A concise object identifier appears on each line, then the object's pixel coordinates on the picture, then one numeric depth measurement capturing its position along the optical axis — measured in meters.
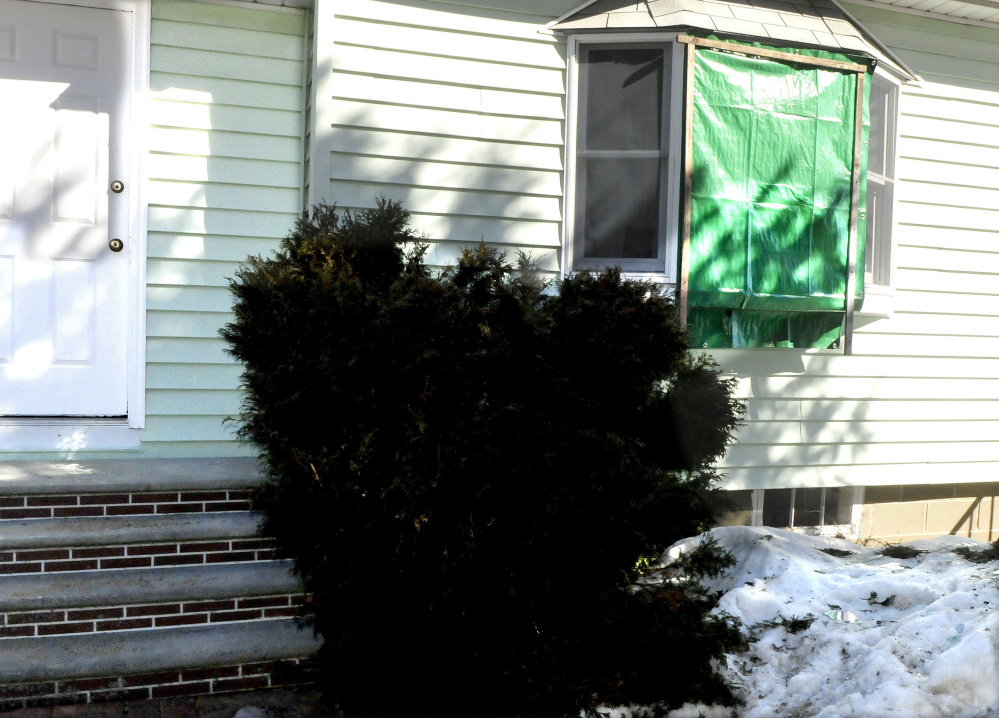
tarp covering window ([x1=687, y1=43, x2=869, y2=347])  5.06
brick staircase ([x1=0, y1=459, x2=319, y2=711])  3.26
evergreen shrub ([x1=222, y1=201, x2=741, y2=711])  2.99
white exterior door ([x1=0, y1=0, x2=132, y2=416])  4.62
